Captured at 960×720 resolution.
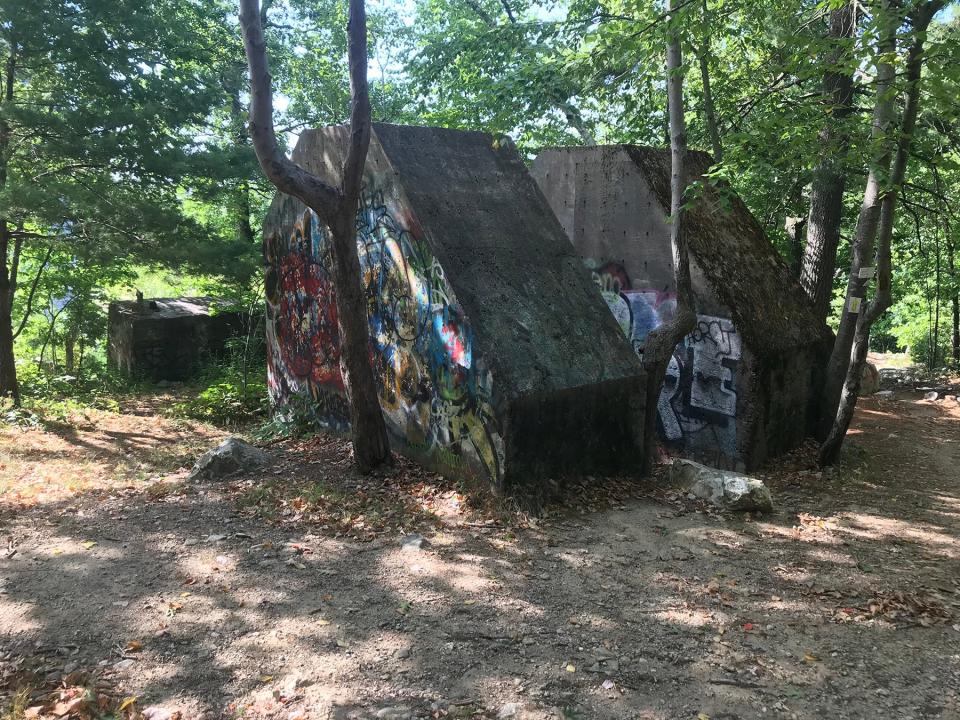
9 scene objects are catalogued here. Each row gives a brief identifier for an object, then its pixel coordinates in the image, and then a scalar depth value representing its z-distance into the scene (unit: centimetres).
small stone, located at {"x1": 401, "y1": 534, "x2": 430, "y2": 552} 586
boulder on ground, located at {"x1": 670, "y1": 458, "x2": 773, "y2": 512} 706
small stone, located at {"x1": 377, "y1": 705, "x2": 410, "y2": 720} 362
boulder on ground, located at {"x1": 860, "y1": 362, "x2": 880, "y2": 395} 1470
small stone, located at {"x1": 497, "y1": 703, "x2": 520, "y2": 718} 369
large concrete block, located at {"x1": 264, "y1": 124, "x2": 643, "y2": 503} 693
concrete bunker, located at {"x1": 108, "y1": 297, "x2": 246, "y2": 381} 1569
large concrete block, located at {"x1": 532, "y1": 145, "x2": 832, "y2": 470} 873
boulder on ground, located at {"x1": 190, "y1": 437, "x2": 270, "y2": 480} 781
